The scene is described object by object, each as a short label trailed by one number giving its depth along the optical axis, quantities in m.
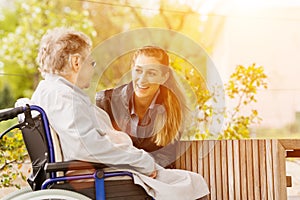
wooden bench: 3.40
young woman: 3.33
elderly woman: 2.95
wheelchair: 2.89
